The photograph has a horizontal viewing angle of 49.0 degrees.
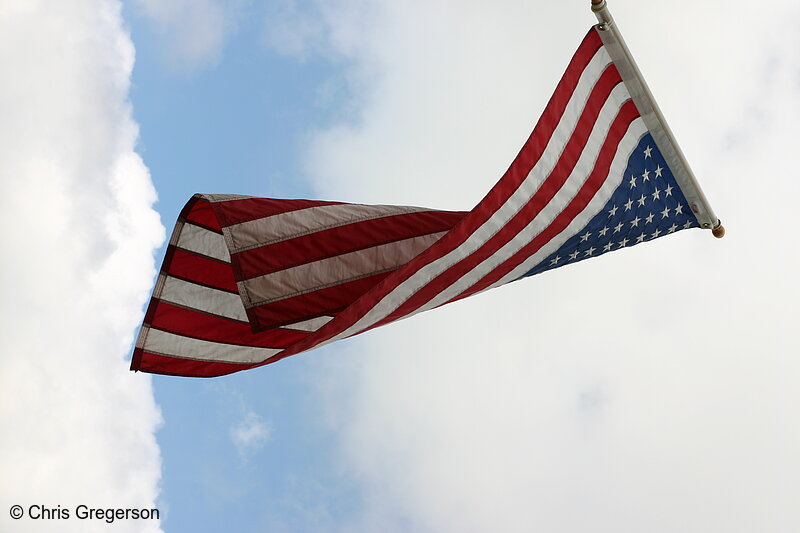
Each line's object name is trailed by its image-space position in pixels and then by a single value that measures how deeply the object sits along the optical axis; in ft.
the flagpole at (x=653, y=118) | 26.76
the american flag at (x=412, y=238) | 26.86
